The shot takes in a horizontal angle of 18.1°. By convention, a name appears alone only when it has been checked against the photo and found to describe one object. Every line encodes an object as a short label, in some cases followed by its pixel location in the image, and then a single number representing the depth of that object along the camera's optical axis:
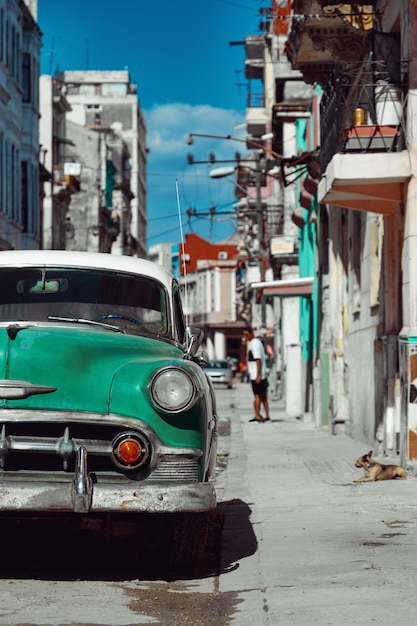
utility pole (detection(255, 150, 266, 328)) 42.56
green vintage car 6.40
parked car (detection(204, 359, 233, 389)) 58.41
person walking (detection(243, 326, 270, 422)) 24.64
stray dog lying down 11.84
